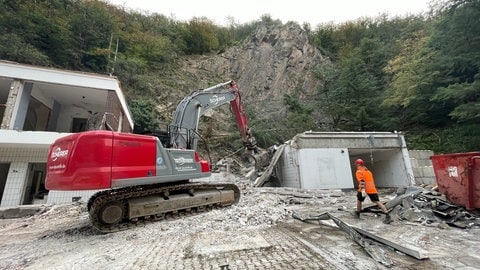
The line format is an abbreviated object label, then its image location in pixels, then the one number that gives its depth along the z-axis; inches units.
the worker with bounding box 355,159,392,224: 230.2
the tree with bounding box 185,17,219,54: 1434.5
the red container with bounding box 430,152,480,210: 221.1
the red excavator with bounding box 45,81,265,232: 180.1
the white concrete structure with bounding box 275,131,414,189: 455.5
